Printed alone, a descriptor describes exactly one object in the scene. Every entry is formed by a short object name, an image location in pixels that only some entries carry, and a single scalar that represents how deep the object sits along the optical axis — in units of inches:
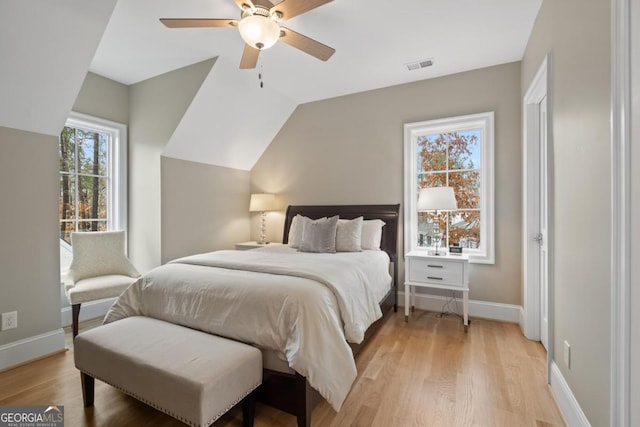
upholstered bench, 52.0
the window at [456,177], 129.0
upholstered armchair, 105.0
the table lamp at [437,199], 118.9
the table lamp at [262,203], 174.6
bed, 62.4
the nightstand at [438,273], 115.7
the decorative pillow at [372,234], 134.3
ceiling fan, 74.0
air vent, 123.0
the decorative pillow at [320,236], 125.1
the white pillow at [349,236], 126.7
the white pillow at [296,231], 143.2
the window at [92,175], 130.6
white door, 100.8
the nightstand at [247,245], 168.4
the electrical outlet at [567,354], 66.3
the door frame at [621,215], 42.8
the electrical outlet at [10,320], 89.5
